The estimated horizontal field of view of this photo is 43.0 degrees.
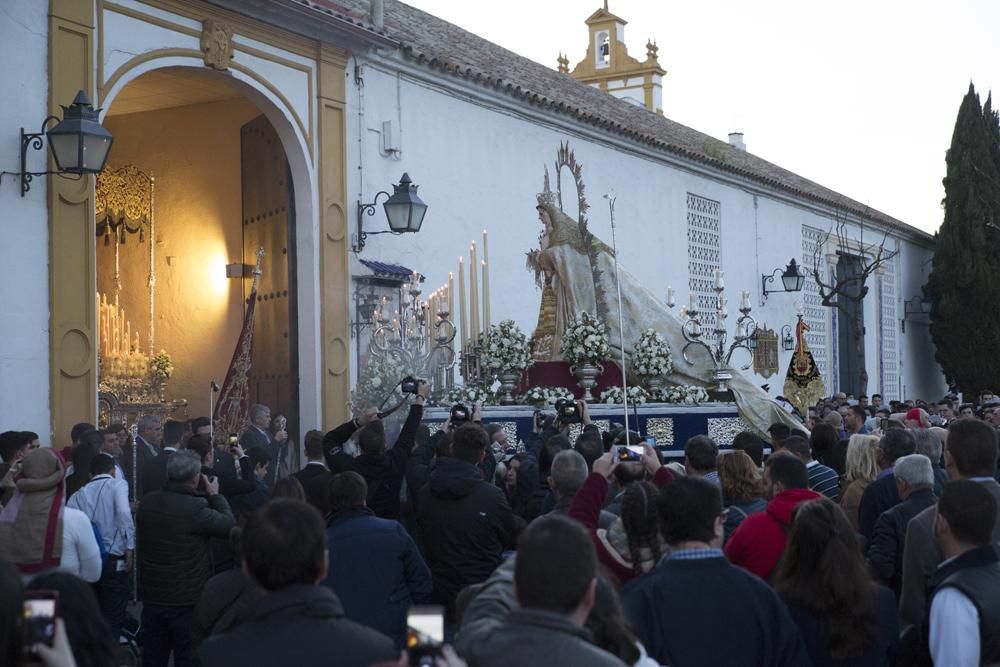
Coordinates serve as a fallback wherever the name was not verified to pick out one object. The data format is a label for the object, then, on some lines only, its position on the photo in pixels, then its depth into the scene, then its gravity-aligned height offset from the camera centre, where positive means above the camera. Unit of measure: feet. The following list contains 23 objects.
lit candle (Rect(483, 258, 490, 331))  41.96 +2.11
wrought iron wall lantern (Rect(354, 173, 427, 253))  43.55 +5.50
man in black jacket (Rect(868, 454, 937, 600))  19.51 -2.47
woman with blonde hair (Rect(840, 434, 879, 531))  23.16 -2.03
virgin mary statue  45.37 +2.42
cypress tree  105.09 +8.91
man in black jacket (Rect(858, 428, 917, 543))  21.79 -2.41
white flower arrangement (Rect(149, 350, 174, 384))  48.19 +0.17
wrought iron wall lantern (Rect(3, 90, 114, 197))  31.91 +5.90
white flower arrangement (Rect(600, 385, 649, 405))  42.32 -1.04
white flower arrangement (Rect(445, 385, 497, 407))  40.06 -0.92
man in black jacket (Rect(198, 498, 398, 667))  10.00 -1.97
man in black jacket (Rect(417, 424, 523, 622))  21.40 -2.70
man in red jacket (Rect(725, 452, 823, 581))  16.28 -2.25
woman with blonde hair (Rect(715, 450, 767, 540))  18.92 -1.83
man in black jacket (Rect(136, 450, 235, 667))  21.79 -2.96
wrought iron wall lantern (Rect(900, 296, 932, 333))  112.47 +4.60
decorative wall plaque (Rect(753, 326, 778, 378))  83.10 +0.58
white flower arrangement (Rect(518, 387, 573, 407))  41.42 -0.98
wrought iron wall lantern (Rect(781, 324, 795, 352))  88.48 +1.56
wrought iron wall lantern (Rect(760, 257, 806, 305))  76.07 +4.98
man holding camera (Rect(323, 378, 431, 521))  24.49 -1.88
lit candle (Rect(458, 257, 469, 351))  41.06 +2.12
